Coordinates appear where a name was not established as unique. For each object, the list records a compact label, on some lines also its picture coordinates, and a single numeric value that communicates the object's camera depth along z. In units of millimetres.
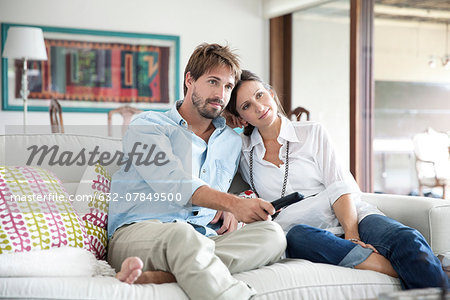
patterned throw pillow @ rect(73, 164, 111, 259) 2027
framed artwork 5727
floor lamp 5027
